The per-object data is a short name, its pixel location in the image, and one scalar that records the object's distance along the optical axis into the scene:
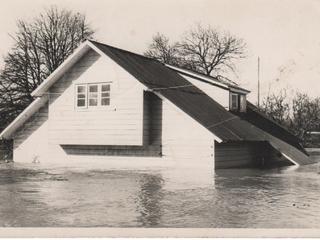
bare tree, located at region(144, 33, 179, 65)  58.72
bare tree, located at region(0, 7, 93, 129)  40.09
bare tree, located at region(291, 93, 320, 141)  48.94
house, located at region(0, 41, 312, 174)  23.61
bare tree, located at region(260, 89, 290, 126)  52.76
